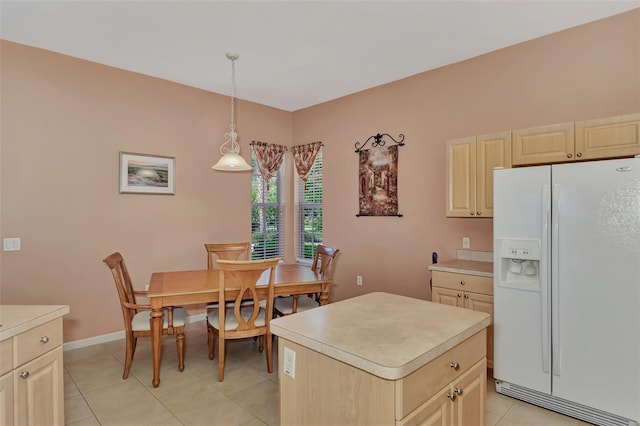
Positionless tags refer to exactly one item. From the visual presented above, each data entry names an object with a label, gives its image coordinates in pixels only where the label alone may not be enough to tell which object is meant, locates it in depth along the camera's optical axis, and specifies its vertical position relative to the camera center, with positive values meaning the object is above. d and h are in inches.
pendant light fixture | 133.0 +18.1
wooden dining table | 109.3 -24.9
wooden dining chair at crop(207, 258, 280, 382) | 110.7 -32.4
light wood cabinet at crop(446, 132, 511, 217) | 120.7 +14.5
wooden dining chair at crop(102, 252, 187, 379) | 113.5 -36.0
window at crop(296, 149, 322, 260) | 207.5 -0.6
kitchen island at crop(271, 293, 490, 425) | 46.9 -22.4
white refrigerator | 86.6 -20.2
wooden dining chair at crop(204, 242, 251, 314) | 158.6 -17.4
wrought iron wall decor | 168.4 +15.8
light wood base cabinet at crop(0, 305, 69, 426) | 60.9 -28.0
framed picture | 154.7 +16.7
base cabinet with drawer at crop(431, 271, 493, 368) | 114.6 -27.0
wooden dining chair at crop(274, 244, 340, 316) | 134.0 -35.0
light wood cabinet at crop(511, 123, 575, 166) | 106.0 +20.3
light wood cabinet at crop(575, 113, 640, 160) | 95.7 +20.2
